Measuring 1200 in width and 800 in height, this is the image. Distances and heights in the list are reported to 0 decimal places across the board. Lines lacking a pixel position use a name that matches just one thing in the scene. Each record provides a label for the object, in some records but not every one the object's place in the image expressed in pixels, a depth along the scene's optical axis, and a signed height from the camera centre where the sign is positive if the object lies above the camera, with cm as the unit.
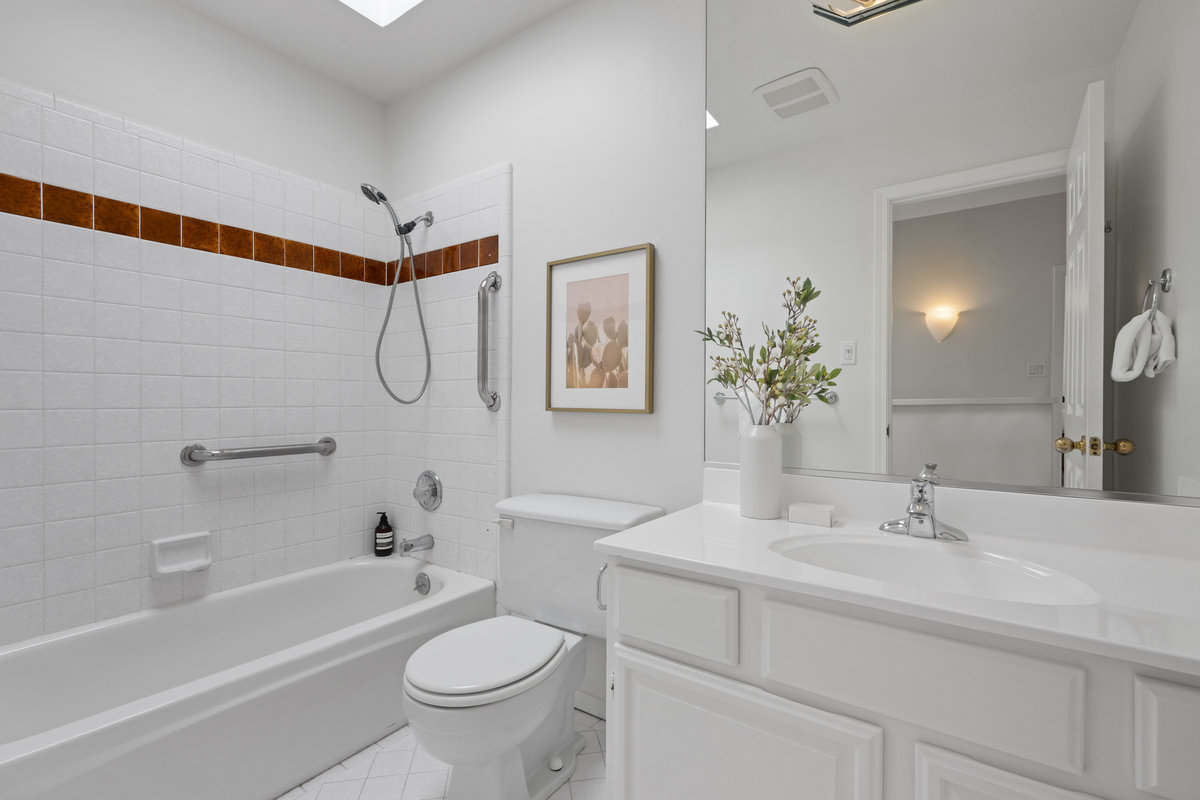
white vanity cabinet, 67 -45
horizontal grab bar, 188 -22
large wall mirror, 101 +39
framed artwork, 171 +21
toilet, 128 -68
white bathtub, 121 -83
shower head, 214 +80
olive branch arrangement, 138 +7
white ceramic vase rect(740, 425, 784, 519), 131 -18
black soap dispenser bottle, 240 -64
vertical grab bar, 206 +17
